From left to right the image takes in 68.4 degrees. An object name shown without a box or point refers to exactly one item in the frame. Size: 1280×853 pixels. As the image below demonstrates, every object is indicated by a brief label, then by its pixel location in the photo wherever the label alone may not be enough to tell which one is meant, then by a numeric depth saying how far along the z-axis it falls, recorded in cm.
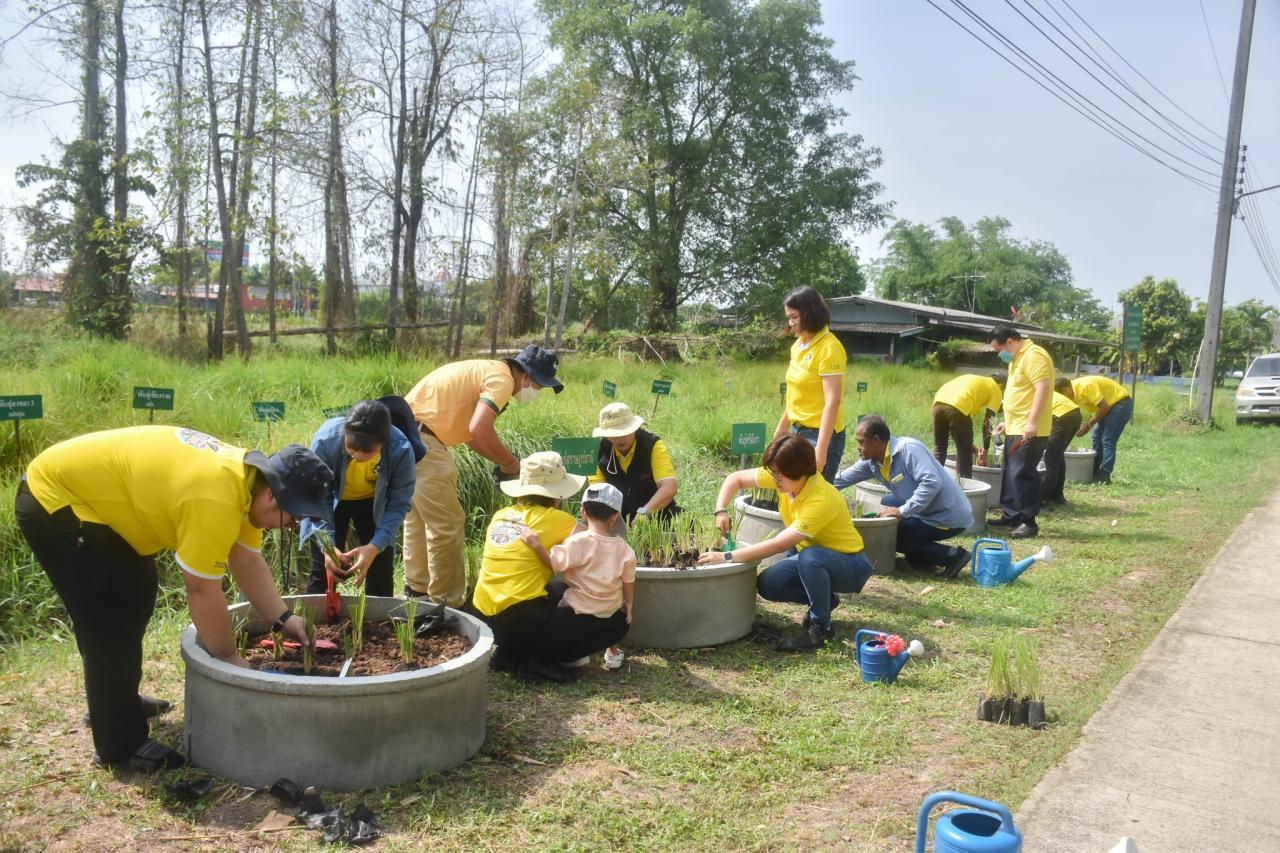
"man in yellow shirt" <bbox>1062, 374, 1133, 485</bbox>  1056
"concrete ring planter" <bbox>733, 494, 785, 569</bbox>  590
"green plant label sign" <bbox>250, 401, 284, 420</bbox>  570
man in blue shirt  607
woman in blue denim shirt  377
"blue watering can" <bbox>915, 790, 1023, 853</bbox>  222
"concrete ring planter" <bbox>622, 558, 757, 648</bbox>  467
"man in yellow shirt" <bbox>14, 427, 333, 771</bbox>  283
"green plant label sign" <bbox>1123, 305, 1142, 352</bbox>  1689
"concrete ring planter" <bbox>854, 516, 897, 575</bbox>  619
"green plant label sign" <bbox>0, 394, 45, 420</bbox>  512
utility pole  1866
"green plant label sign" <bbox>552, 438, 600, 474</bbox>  532
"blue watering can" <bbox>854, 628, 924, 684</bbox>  433
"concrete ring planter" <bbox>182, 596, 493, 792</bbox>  302
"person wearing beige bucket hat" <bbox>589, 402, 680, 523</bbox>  553
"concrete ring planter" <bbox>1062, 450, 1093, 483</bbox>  1095
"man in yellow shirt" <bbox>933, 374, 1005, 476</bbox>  804
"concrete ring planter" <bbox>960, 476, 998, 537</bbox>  765
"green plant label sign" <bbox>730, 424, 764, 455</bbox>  699
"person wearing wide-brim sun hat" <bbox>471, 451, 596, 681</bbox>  414
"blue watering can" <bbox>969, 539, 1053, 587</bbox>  623
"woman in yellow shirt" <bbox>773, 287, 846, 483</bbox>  541
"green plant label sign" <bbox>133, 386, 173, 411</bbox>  583
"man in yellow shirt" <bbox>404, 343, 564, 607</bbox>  468
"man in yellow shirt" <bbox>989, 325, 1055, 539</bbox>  758
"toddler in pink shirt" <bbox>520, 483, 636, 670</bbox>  417
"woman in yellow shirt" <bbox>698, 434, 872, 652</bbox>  473
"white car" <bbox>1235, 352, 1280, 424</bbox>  2045
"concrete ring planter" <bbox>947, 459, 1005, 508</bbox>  909
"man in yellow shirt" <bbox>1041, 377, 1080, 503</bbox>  916
